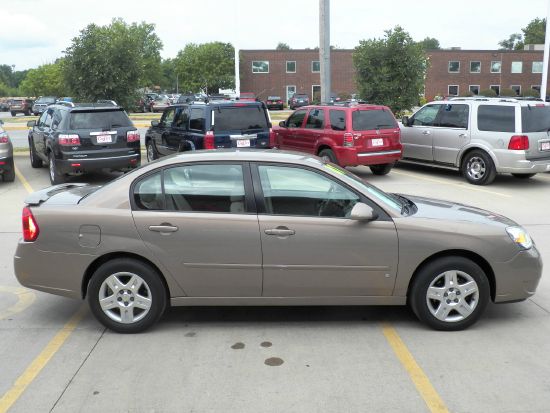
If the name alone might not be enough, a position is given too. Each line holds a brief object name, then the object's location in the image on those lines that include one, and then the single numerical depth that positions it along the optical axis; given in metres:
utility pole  16.77
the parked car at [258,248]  4.48
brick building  63.72
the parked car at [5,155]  11.82
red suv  12.09
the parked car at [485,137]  11.34
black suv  11.38
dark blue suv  11.20
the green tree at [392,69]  19.03
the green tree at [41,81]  64.54
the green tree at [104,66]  17.20
